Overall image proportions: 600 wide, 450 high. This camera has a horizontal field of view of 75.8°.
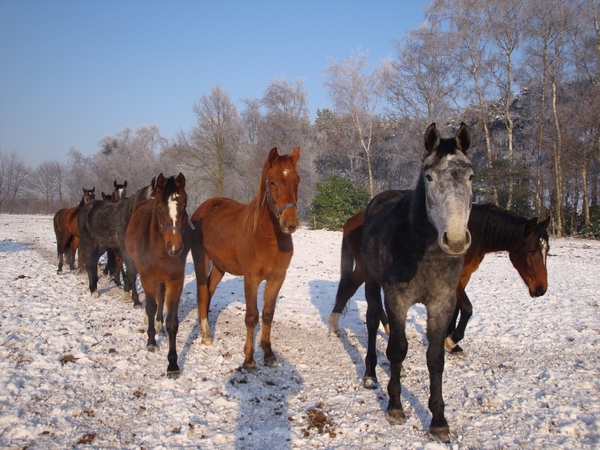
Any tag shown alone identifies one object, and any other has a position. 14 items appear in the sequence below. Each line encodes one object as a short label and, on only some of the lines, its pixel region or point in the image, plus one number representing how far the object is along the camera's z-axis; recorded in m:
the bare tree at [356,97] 26.33
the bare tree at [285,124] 29.58
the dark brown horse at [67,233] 10.19
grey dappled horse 2.67
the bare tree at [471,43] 21.56
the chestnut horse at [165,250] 4.41
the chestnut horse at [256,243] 4.17
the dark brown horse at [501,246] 4.71
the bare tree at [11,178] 54.69
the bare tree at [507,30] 20.59
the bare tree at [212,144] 28.73
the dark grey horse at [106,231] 7.12
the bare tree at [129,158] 42.49
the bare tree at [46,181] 53.08
